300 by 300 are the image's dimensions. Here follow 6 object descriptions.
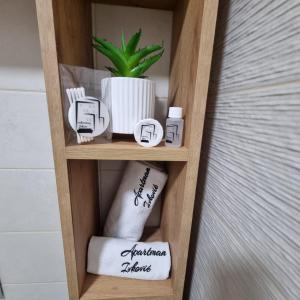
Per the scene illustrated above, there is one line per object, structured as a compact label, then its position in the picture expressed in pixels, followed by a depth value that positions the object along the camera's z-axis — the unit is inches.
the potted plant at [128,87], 12.5
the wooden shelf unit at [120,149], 10.4
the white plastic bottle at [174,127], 12.7
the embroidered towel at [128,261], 17.0
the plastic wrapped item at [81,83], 11.4
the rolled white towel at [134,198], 17.6
